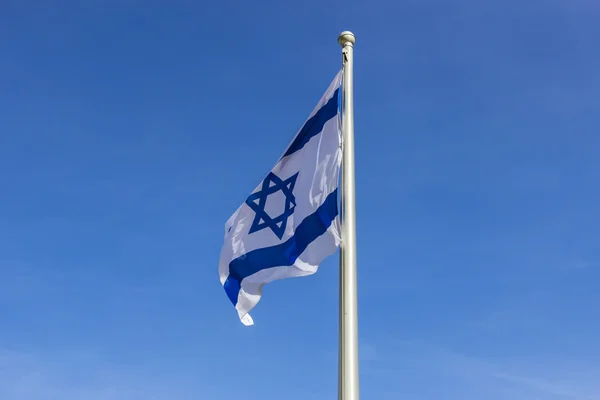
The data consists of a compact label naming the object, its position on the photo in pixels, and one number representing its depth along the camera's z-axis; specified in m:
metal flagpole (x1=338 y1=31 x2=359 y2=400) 10.75
